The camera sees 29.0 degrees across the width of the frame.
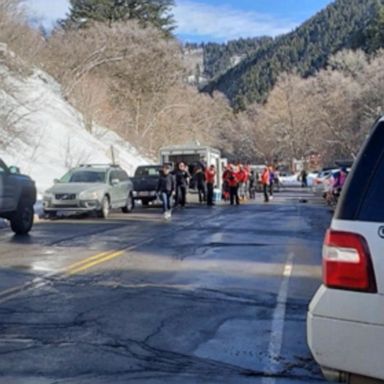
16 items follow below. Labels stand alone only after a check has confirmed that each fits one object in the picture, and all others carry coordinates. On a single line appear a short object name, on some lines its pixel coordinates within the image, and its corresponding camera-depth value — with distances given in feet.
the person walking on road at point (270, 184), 123.25
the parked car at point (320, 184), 112.16
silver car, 73.67
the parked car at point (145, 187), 98.84
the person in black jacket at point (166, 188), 72.54
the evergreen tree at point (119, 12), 201.98
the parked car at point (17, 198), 52.60
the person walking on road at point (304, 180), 197.74
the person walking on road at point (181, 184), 94.02
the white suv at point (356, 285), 12.73
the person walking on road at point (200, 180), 103.04
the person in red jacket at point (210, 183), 99.39
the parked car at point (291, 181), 215.72
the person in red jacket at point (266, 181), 111.96
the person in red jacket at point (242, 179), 108.72
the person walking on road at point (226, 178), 102.37
